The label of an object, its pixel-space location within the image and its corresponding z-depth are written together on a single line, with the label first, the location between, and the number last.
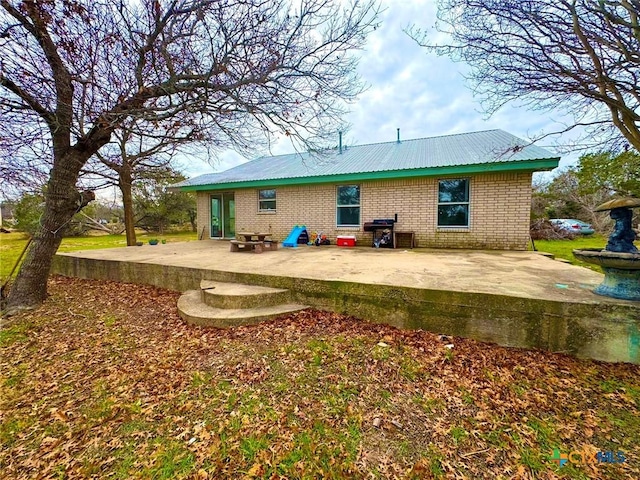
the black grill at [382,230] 8.20
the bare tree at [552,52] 4.17
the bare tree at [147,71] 3.82
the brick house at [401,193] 7.14
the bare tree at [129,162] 7.85
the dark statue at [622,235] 2.98
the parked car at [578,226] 17.07
